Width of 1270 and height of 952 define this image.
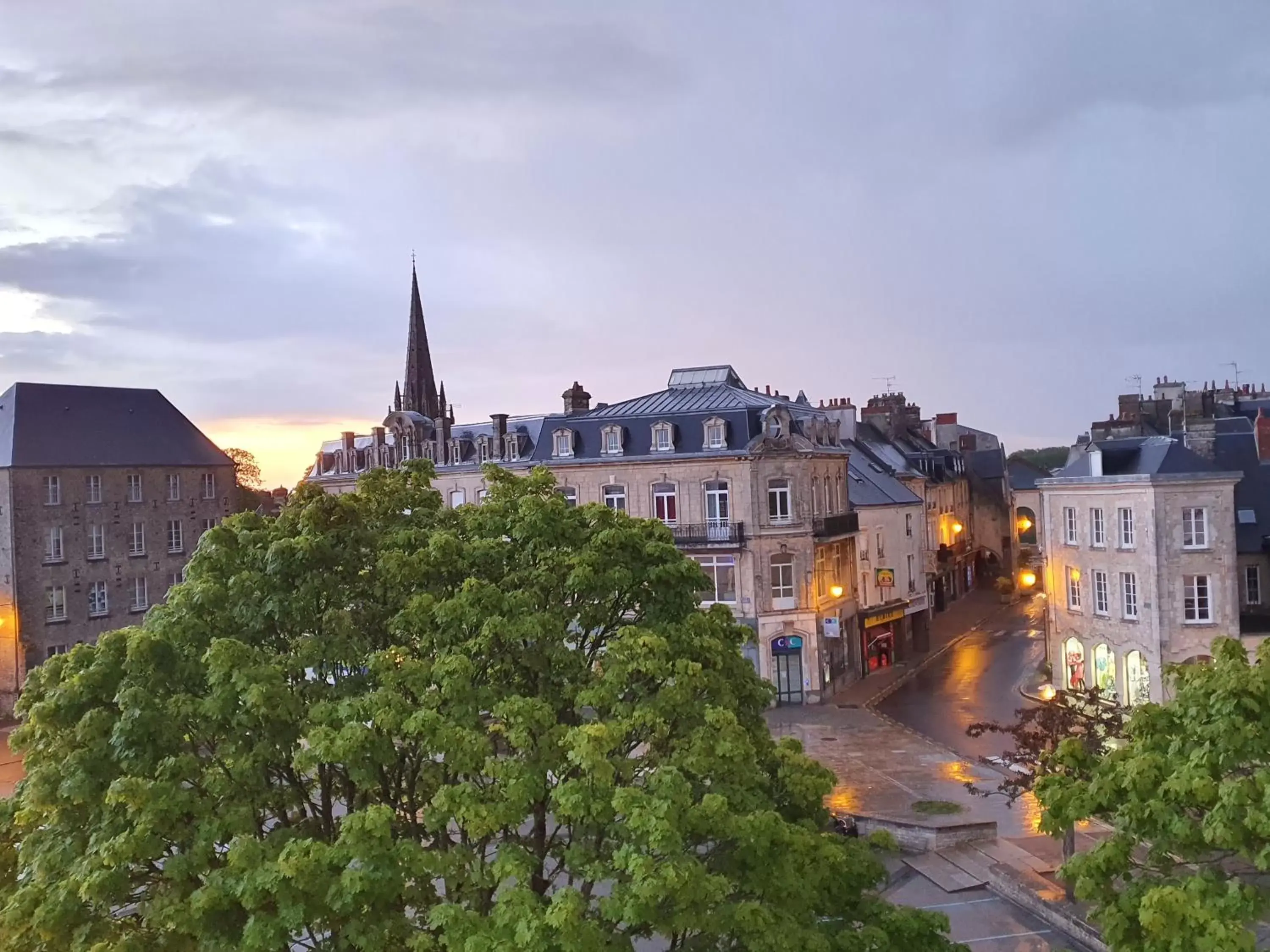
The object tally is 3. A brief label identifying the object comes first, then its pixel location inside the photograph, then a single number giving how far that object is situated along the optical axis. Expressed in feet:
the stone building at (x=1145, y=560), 107.04
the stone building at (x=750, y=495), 131.64
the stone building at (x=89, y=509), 140.05
